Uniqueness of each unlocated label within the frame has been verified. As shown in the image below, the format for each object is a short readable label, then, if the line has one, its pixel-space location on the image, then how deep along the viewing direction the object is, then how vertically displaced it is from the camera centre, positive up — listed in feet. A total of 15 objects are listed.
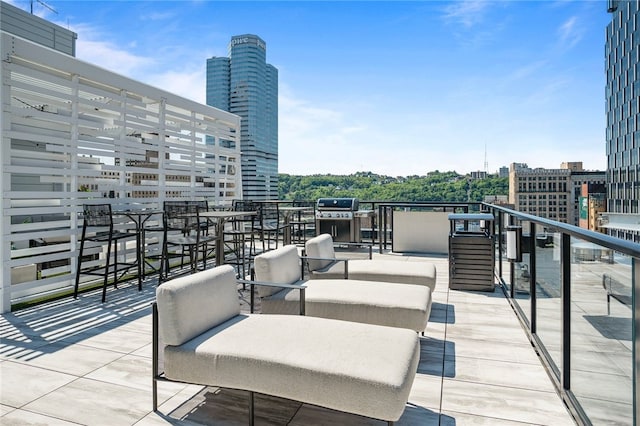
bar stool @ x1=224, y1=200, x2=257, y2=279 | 17.37 -1.16
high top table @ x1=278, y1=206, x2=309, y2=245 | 22.93 -0.88
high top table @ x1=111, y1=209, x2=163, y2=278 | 15.66 -1.54
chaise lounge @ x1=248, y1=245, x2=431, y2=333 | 9.26 -2.32
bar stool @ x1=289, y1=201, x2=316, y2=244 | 26.10 -1.29
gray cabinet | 15.30 -2.20
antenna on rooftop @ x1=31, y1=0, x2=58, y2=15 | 43.14 +21.92
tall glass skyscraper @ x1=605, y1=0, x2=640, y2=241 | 126.41 +34.07
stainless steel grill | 25.41 -0.87
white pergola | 13.14 +2.37
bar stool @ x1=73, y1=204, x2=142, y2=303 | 14.34 -1.16
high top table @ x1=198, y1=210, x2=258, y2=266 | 15.86 -1.39
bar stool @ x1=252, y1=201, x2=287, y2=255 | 19.26 -0.78
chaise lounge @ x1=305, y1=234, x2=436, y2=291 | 12.54 -2.13
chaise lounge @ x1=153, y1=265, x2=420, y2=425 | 5.43 -2.28
